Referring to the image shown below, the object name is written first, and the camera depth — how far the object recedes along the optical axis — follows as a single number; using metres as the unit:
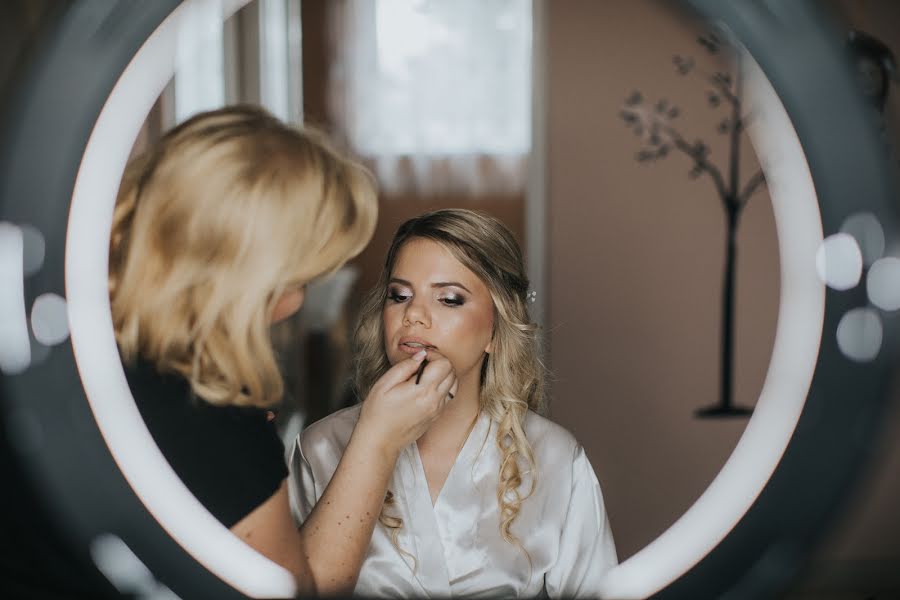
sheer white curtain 2.36
